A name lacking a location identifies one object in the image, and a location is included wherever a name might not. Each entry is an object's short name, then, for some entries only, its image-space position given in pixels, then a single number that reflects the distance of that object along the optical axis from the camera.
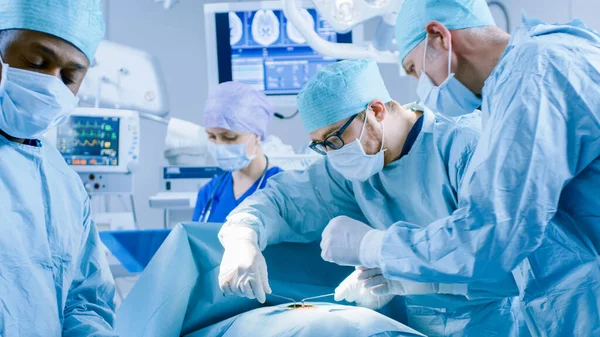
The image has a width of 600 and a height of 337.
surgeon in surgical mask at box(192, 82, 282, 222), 2.42
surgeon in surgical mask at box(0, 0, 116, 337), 1.10
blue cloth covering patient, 1.25
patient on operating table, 1.21
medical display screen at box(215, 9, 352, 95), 3.28
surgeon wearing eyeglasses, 1.37
